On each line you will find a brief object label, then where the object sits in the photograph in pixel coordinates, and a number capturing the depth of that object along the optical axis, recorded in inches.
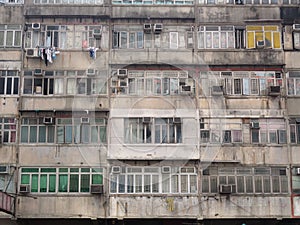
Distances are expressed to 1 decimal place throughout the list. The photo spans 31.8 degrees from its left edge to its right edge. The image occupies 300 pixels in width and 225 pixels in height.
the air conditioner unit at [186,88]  824.3
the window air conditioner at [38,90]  831.7
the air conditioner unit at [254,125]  820.0
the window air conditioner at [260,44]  844.6
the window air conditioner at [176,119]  818.2
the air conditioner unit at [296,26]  850.8
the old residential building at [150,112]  792.9
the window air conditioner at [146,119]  816.3
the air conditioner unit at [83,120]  823.1
